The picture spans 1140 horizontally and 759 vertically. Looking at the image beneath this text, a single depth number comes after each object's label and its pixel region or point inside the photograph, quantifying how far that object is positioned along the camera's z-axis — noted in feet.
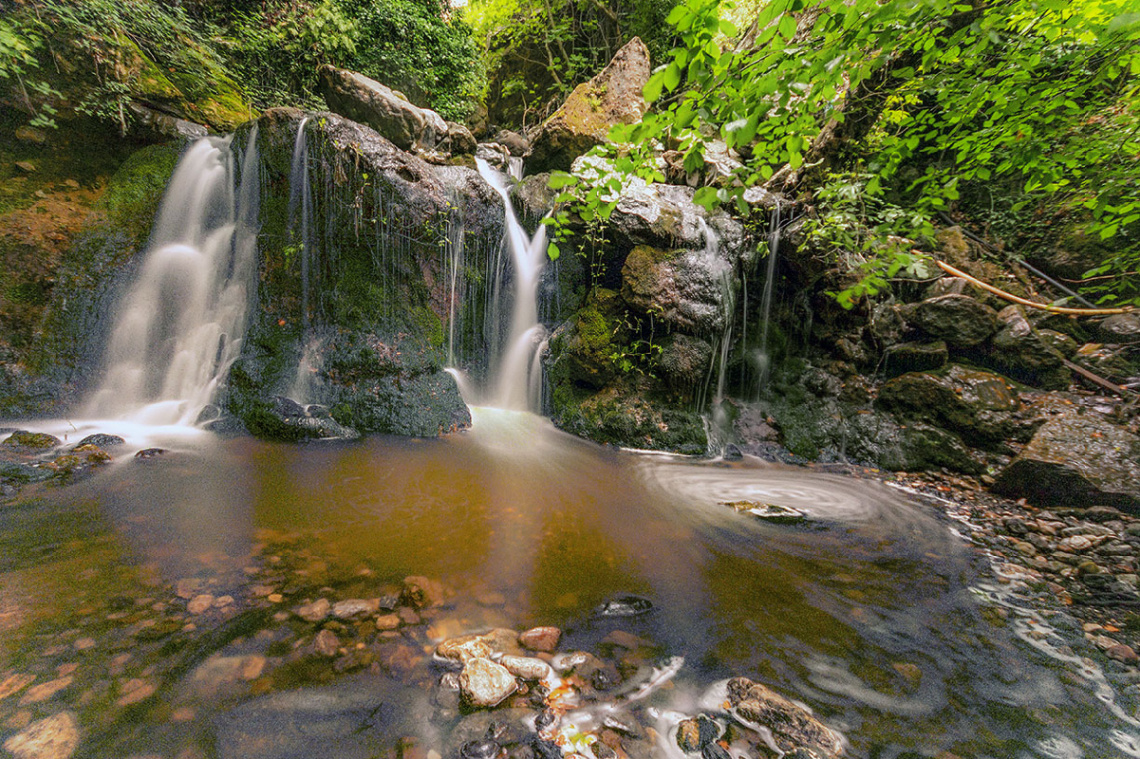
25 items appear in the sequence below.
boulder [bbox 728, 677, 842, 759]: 4.87
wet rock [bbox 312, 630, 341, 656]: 5.68
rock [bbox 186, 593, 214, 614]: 6.20
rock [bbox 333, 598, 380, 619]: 6.46
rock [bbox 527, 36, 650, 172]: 25.82
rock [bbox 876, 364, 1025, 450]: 16.43
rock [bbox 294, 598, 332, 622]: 6.30
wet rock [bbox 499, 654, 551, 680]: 5.64
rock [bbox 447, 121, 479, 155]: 25.98
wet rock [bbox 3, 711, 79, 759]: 4.07
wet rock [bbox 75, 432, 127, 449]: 12.02
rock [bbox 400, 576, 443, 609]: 6.94
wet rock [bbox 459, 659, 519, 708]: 5.11
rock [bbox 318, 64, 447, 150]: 23.06
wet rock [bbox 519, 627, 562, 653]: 6.22
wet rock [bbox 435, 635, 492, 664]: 5.82
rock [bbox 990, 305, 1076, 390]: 17.38
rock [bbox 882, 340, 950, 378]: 18.65
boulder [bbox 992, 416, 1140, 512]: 12.51
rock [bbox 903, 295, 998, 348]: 18.44
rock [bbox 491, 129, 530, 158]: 31.78
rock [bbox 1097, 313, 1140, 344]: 17.29
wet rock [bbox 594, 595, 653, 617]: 7.23
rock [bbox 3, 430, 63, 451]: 11.42
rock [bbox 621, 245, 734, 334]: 18.85
